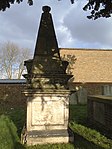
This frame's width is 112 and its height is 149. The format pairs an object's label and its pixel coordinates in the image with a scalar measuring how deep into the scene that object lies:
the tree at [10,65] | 42.06
